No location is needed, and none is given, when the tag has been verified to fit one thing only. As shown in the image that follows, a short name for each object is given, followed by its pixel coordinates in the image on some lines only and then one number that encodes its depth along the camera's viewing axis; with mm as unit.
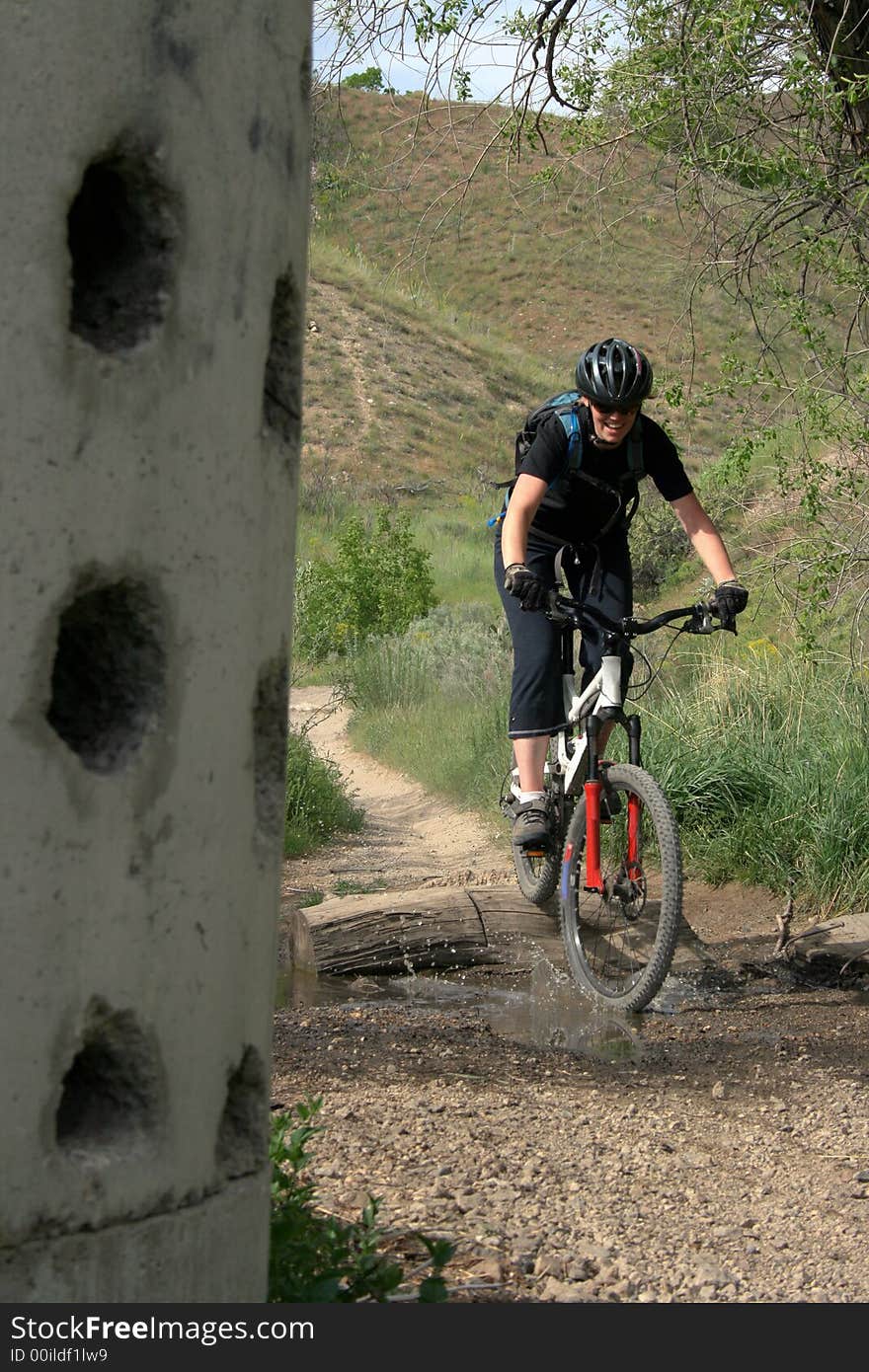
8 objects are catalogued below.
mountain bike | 5762
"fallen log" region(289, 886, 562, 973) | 6281
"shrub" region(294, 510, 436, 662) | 17562
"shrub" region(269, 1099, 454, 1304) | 2723
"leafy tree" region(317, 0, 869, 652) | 7703
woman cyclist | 5688
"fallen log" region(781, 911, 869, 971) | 6273
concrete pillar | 1936
